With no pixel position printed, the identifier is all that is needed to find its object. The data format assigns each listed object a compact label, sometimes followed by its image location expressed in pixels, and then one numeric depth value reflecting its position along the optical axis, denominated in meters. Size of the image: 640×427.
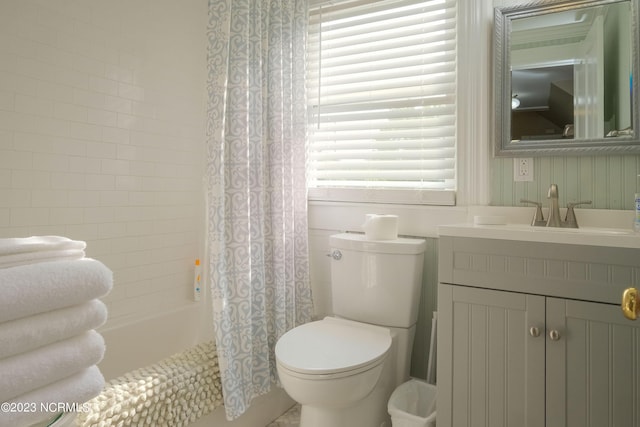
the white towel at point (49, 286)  0.59
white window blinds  2.00
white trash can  1.64
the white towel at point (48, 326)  0.59
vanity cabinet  1.19
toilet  1.38
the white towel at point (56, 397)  0.60
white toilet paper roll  1.85
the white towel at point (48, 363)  0.59
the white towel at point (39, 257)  0.64
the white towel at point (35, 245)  0.65
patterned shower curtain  1.62
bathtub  1.95
